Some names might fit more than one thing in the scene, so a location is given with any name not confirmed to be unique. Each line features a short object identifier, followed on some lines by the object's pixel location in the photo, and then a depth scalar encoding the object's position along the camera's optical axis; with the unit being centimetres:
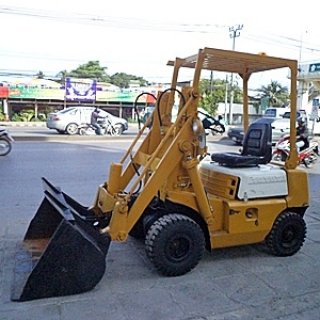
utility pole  3194
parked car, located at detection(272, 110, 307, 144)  1410
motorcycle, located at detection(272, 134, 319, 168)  1063
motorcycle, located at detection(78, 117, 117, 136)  1909
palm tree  4400
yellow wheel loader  328
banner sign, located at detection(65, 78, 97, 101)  3269
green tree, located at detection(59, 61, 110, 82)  4609
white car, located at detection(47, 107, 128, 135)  1917
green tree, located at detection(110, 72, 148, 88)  4519
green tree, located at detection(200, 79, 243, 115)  3304
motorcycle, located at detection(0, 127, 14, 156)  1155
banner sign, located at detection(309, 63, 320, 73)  2214
